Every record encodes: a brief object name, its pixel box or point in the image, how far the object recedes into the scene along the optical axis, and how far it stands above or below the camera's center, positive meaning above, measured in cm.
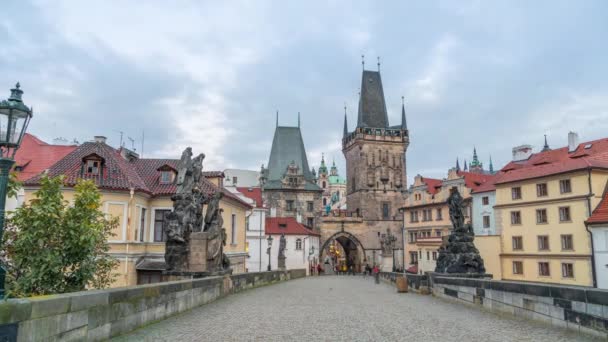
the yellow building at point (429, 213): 4441 +291
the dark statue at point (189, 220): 1498 +67
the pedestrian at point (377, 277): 2989 -232
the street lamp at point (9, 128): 541 +133
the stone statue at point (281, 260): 4128 -170
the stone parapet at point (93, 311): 479 -97
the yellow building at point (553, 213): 2934 +186
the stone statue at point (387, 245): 4531 -46
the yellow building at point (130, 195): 2381 +241
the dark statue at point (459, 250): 1641 -33
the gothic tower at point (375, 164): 7050 +1190
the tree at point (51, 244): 855 -6
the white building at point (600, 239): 2756 +10
